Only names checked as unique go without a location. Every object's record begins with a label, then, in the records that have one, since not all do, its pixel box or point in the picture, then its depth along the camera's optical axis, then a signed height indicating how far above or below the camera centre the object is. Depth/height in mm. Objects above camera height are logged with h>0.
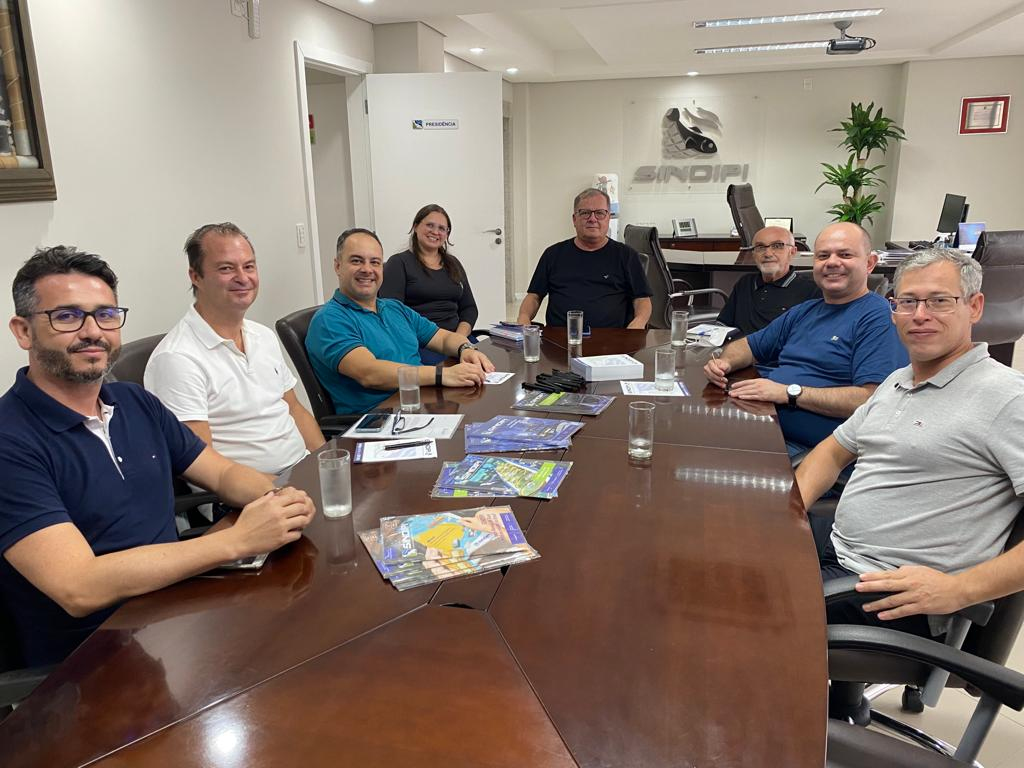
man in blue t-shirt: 2275 -503
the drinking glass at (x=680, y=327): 2924 -498
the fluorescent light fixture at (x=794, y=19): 5156 +1341
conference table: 853 -616
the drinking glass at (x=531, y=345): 2742 -527
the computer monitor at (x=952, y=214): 5985 -135
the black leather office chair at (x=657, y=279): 4625 -487
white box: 2530 -576
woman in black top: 3564 -339
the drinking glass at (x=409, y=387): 2158 -528
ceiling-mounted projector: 5855 +1250
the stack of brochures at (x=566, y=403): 2146 -597
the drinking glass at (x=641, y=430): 1711 -533
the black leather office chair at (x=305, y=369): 2551 -555
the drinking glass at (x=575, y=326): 2963 -493
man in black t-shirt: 3777 -382
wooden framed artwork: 2219 +304
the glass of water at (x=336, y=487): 1425 -541
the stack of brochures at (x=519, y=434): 1821 -593
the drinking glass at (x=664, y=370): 2332 -534
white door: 4883 +372
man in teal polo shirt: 2465 -483
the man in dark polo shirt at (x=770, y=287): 3133 -380
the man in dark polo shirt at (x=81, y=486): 1162 -489
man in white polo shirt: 1939 -435
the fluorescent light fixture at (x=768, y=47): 6512 +1391
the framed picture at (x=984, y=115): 7262 +820
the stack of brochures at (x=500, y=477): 1544 -598
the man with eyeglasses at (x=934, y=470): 1364 -580
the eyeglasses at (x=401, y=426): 1961 -595
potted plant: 7320 +467
